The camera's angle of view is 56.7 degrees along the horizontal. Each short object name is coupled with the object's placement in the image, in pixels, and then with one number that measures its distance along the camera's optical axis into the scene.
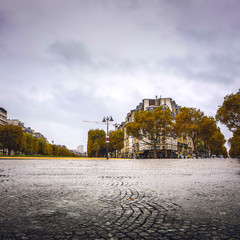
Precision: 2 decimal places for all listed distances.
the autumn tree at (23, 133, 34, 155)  82.29
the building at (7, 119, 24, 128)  119.62
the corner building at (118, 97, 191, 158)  76.31
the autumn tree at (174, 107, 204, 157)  54.00
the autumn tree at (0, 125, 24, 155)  61.59
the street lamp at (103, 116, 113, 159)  36.25
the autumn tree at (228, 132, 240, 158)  65.82
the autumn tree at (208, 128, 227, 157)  75.42
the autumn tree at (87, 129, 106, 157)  80.26
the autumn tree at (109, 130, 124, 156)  90.10
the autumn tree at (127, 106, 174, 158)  56.03
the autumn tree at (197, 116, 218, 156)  54.94
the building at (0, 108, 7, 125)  106.56
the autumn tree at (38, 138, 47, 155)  105.56
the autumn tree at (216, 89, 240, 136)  37.17
